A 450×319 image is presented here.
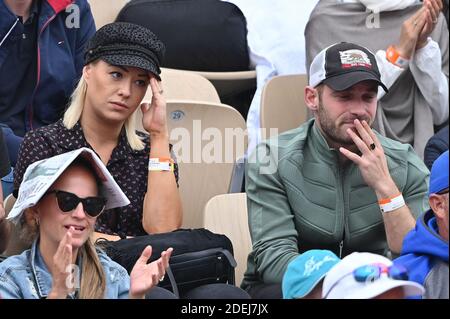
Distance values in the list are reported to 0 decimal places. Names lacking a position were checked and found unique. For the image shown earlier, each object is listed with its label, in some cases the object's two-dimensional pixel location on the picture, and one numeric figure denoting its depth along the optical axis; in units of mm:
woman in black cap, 7492
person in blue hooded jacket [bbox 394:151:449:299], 5879
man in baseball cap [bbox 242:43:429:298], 7152
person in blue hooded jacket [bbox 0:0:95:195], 8680
